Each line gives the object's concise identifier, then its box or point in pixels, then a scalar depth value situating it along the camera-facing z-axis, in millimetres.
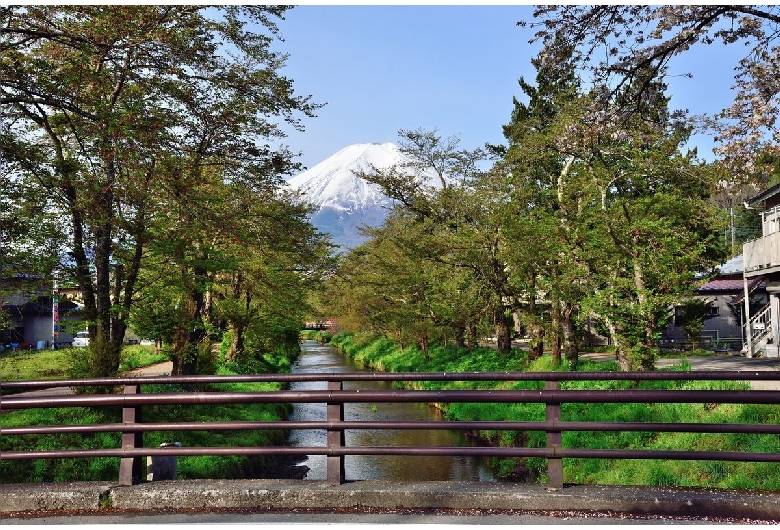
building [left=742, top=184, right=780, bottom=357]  26141
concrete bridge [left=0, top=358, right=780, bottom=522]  5262
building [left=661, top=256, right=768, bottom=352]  38094
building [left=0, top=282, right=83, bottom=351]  47531
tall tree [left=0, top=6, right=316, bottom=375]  11500
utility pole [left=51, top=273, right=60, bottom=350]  15473
